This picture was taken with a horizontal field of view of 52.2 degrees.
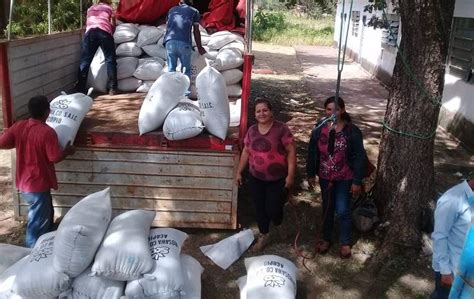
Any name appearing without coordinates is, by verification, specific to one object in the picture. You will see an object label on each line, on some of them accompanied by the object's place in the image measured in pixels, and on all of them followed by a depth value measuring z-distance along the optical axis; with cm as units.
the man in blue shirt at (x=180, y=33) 528
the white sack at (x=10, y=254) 311
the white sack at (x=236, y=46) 599
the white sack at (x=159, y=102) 400
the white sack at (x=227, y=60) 562
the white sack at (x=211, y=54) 602
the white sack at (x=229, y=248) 373
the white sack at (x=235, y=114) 458
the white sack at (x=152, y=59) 574
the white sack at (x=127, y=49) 573
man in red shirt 341
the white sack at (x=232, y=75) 573
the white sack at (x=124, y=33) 584
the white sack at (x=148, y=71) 554
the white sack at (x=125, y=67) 558
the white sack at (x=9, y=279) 285
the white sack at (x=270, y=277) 296
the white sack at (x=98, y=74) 542
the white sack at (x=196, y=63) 597
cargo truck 396
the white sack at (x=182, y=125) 387
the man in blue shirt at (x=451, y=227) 241
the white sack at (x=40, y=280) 275
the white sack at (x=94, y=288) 283
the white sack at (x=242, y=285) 312
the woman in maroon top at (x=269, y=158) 355
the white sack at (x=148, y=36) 592
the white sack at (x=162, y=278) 284
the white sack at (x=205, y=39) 632
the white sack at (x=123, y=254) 280
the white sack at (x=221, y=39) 614
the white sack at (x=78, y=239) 278
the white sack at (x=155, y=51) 591
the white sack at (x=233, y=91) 577
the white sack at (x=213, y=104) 395
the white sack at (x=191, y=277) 301
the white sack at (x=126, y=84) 563
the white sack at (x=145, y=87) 559
